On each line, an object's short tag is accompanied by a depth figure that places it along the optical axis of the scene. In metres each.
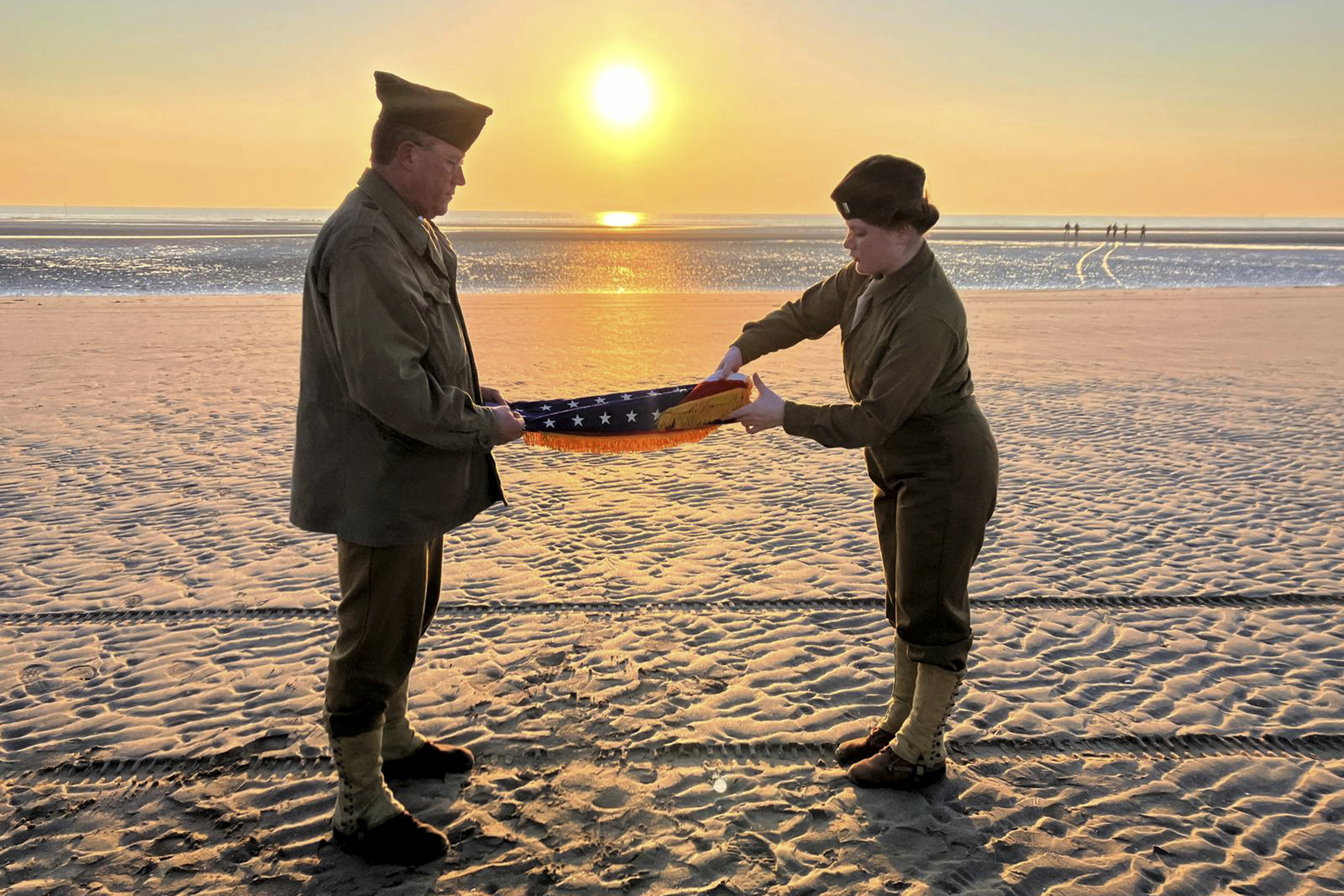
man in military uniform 2.71
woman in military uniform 3.09
